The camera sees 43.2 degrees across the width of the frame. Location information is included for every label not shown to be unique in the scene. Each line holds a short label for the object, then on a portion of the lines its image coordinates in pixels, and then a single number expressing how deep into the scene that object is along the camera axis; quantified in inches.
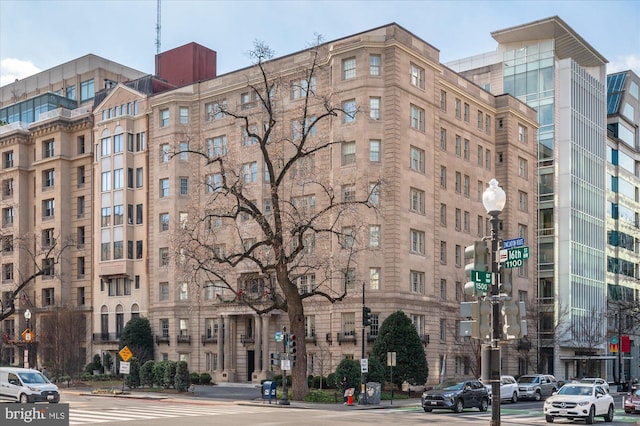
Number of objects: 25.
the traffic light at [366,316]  1692.9
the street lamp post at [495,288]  552.4
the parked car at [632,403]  1501.0
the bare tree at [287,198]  1899.4
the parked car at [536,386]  1998.0
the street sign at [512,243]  618.5
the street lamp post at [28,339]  2171.3
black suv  1512.3
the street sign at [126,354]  1895.9
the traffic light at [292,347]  1635.1
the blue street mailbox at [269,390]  1679.4
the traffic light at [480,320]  553.0
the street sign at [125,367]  1926.7
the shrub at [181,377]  2073.1
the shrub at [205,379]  2522.1
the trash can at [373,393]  1664.6
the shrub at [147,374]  2171.5
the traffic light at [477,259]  563.2
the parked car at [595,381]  1804.6
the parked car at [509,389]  1846.7
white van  1398.9
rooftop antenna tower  3642.0
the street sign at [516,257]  601.3
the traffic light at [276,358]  1733.6
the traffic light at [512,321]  550.3
